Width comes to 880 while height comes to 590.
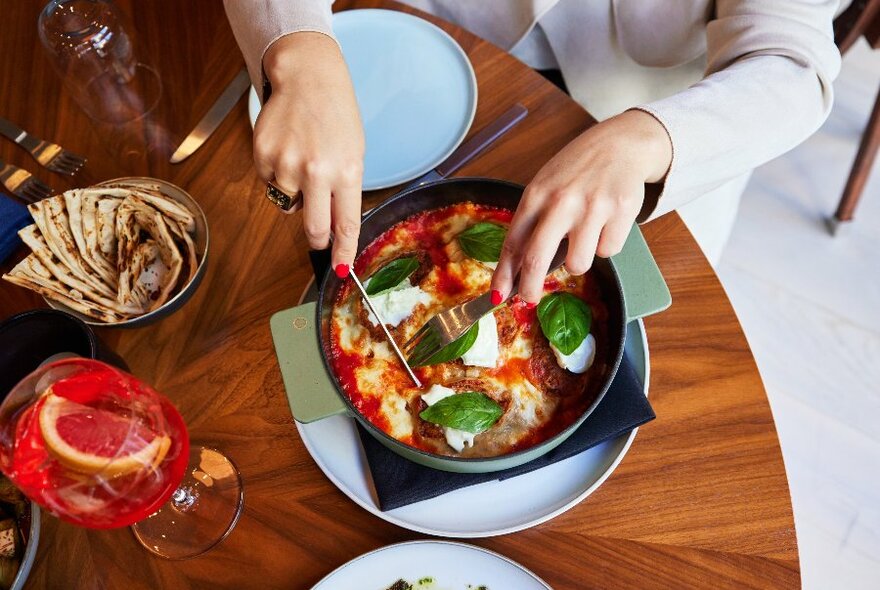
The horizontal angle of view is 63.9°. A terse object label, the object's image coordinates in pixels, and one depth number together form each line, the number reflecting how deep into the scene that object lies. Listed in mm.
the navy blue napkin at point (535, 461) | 993
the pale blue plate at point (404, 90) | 1286
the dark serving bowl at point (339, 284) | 941
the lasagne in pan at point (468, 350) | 1019
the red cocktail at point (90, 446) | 851
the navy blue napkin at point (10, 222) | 1214
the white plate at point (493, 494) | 1021
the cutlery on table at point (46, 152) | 1336
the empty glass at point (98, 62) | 1386
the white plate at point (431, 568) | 972
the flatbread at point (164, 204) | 1157
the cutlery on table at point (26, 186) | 1298
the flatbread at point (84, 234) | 1141
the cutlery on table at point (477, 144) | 1278
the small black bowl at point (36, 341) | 1058
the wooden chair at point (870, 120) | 1705
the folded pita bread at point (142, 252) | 1132
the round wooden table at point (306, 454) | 1029
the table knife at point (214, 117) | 1326
